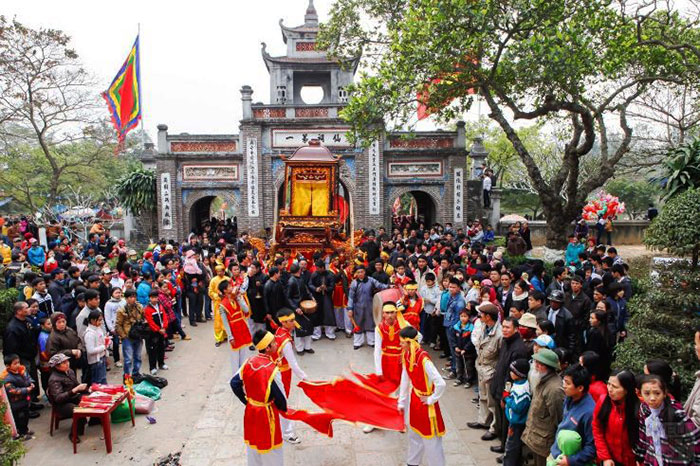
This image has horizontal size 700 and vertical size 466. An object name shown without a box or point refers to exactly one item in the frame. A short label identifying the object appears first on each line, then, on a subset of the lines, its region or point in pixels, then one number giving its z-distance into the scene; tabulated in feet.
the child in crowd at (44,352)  18.77
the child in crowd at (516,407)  14.44
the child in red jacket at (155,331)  24.21
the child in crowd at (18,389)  17.38
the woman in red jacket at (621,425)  11.42
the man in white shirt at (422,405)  14.48
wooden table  17.17
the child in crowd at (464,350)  21.24
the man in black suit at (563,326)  19.47
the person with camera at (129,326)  22.40
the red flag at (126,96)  57.21
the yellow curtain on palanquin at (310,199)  40.22
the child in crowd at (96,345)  20.03
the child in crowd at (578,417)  11.93
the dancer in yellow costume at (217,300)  22.91
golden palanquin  36.70
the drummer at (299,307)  26.14
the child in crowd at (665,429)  10.34
